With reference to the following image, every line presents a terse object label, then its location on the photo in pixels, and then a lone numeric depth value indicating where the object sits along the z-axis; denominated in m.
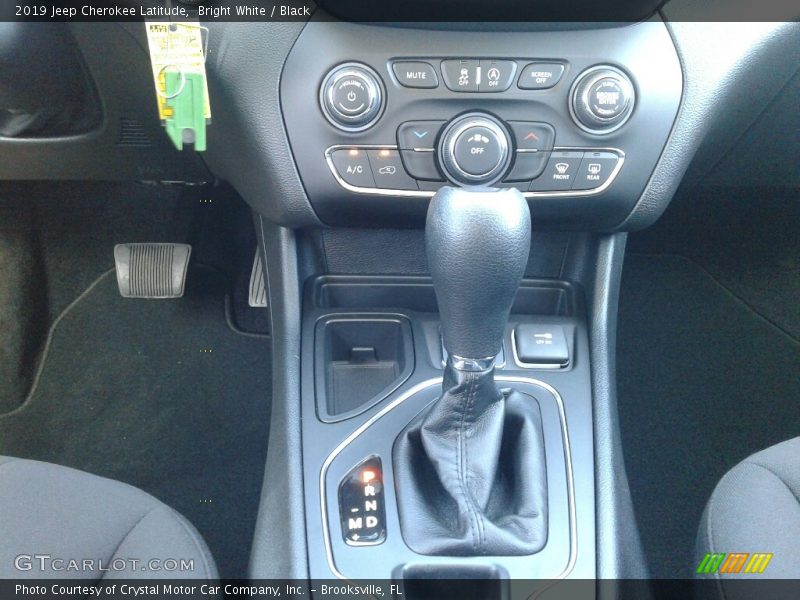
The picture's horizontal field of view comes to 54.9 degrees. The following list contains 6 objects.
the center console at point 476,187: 0.80
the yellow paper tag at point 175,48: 0.80
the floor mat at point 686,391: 1.37
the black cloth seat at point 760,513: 0.83
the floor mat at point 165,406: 1.39
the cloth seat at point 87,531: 0.83
